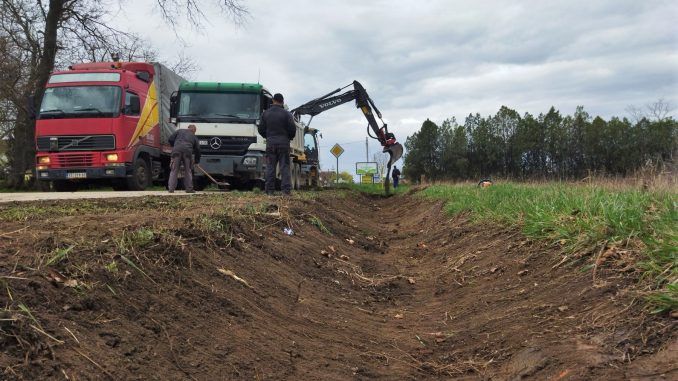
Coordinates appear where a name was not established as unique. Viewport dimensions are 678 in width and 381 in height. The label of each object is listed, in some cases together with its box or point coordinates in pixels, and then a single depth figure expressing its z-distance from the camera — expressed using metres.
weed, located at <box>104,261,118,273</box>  2.94
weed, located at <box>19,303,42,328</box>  2.21
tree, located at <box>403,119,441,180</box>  59.34
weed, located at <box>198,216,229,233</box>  4.45
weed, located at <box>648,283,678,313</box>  2.61
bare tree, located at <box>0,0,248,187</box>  21.23
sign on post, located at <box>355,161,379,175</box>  52.31
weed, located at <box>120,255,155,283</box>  3.11
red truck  13.38
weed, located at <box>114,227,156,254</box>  3.29
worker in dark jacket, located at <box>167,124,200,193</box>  11.98
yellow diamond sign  35.41
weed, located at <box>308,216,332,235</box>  7.50
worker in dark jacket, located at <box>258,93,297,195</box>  10.47
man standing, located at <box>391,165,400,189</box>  38.22
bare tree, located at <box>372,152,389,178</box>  58.21
